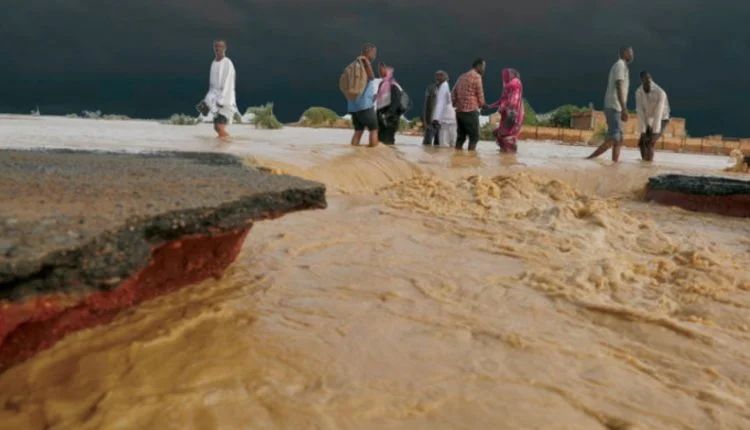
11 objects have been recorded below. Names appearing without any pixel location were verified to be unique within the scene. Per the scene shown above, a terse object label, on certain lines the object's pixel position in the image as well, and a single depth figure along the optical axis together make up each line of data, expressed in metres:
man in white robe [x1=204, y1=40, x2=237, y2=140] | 9.25
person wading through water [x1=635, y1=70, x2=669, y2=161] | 9.86
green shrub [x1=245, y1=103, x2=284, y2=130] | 19.03
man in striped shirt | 10.47
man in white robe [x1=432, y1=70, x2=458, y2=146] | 11.34
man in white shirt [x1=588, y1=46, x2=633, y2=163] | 9.11
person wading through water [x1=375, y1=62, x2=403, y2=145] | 10.68
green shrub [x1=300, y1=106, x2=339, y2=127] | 24.57
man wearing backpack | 8.64
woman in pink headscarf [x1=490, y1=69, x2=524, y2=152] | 10.55
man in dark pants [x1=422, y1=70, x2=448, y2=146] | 11.41
